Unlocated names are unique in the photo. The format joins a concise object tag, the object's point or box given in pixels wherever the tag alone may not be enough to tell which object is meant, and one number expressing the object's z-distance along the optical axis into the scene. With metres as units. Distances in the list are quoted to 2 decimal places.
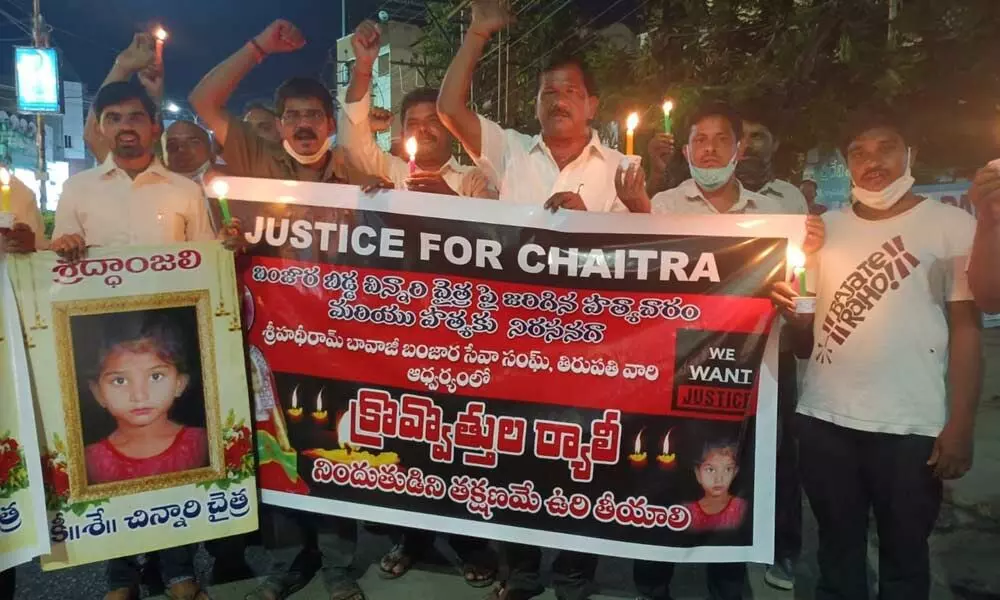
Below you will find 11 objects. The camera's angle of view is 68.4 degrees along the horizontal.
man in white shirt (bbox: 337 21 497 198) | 3.60
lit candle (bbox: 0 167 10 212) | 2.59
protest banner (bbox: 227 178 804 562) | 2.78
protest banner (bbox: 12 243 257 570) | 2.77
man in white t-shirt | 2.43
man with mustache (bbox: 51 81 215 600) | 3.01
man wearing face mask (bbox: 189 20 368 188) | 3.24
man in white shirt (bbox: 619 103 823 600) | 3.02
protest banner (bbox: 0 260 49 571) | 2.68
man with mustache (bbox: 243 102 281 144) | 4.58
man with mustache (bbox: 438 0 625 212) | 3.08
